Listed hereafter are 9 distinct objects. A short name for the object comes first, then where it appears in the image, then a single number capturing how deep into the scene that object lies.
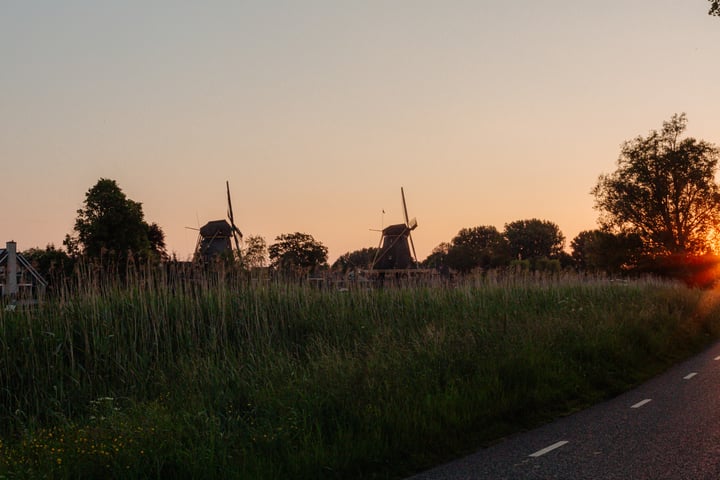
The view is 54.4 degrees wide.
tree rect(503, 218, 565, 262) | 131.00
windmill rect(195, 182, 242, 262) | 60.03
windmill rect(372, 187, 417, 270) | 69.81
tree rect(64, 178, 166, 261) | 55.78
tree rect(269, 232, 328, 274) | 99.00
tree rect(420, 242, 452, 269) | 124.06
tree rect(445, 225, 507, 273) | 112.50
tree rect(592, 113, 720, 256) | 58.19
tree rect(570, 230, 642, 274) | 59.50
